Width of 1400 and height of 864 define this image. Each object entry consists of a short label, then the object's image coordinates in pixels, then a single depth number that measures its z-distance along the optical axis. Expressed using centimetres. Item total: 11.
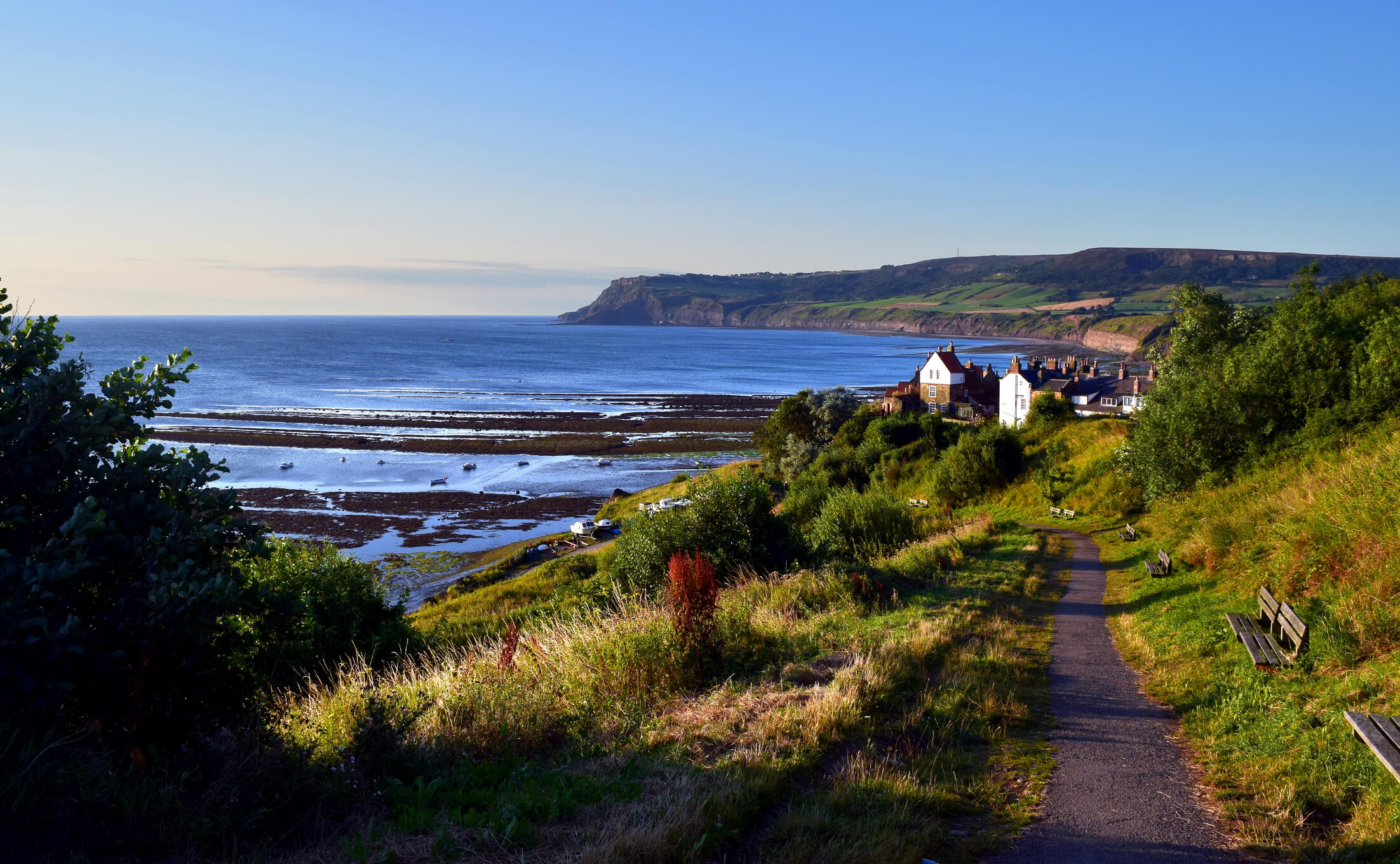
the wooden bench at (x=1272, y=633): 873
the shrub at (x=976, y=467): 3616
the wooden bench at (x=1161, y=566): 1609
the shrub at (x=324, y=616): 1239
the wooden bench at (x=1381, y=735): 577
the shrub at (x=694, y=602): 933
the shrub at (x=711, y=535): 1686
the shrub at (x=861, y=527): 2139
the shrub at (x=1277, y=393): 1925
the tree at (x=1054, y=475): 3200
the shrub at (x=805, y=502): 2816
